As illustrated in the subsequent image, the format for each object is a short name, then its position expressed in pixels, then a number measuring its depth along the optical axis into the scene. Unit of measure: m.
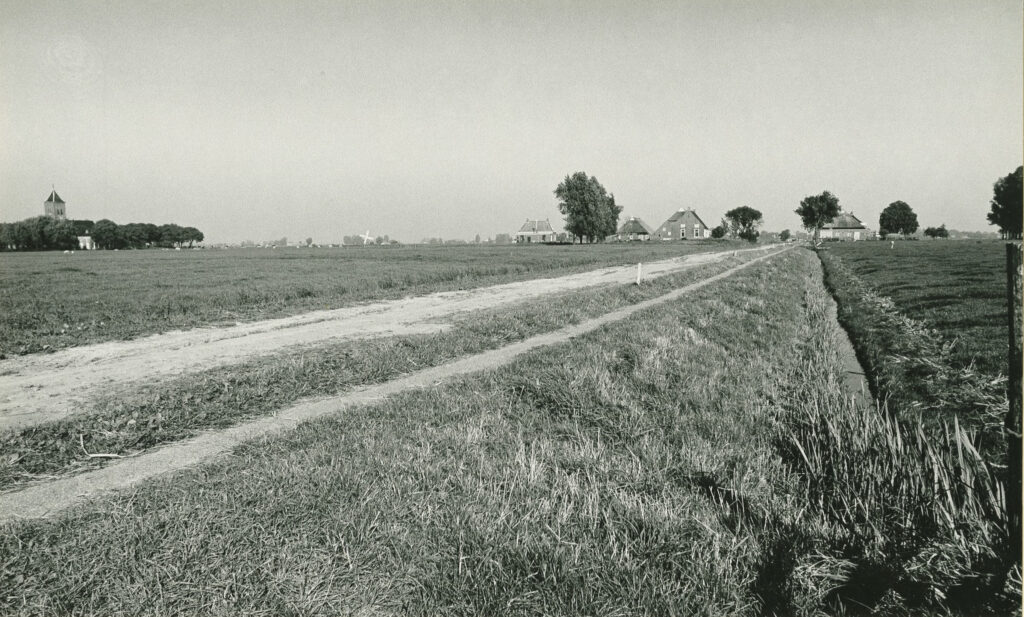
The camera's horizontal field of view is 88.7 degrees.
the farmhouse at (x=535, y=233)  176.12
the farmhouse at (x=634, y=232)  153.62
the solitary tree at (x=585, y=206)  115.88
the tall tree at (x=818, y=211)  113.26
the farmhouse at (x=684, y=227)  150.50
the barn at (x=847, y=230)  156.50
